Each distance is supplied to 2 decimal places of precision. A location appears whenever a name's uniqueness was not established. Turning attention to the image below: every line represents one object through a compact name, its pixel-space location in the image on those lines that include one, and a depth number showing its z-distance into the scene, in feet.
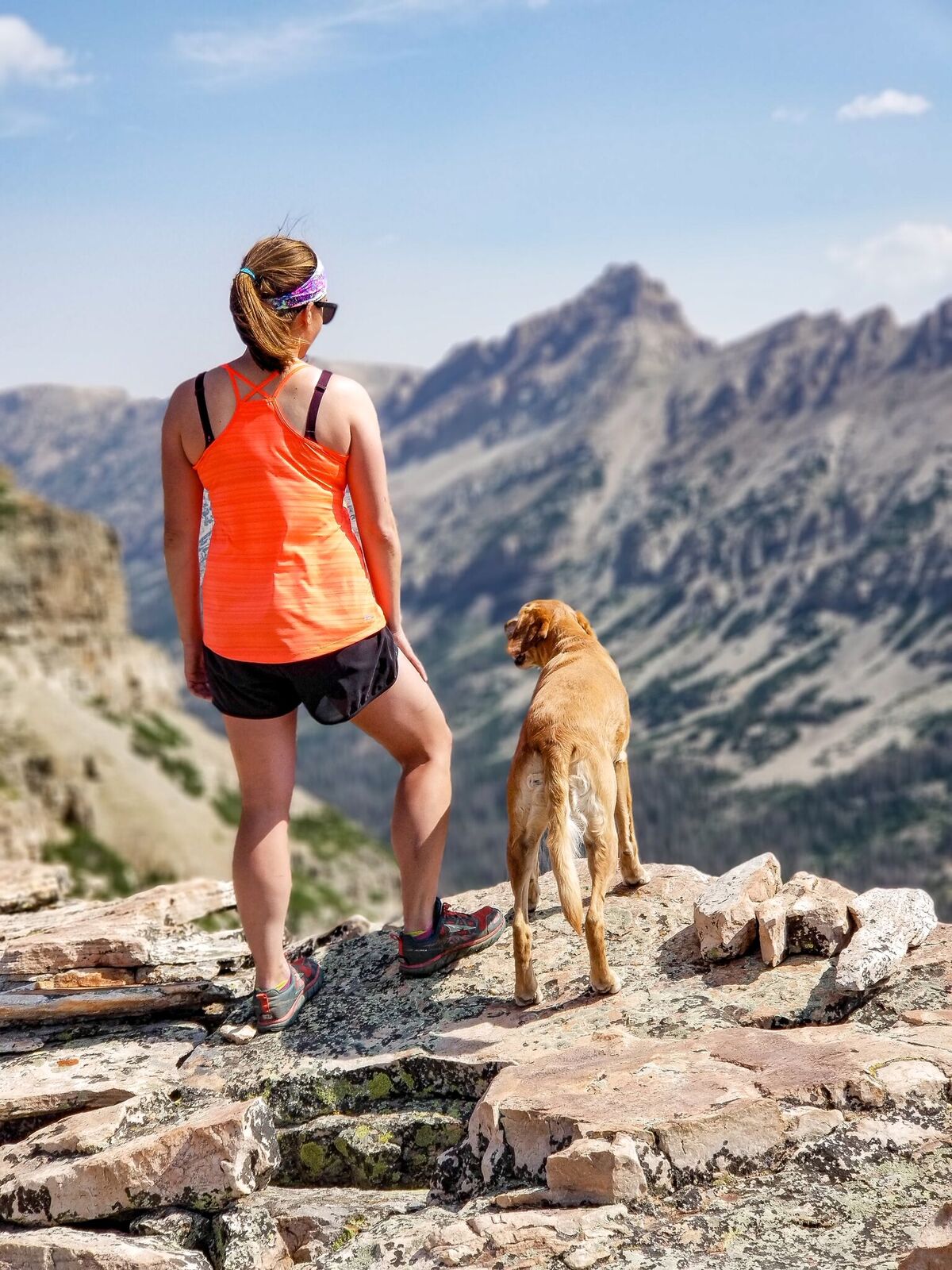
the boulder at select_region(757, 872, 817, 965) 26.55
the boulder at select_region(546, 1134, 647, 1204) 19.93
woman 23.85
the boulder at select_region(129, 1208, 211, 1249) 21.44
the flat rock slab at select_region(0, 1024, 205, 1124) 25.23
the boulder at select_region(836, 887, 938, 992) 24.81
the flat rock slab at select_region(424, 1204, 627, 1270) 18.97
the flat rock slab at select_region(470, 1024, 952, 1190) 20.58
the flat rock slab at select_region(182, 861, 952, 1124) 24.90
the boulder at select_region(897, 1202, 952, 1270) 17.29
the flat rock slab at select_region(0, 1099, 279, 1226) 21.99
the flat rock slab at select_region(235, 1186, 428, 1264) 21.43
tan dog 25.99
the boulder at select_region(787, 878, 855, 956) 26.66
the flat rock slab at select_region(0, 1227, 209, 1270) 20.33
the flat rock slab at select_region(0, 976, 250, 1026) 28.53
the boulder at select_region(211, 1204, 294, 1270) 21.02
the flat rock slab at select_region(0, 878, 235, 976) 29.63
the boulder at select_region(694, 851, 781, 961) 26.91
